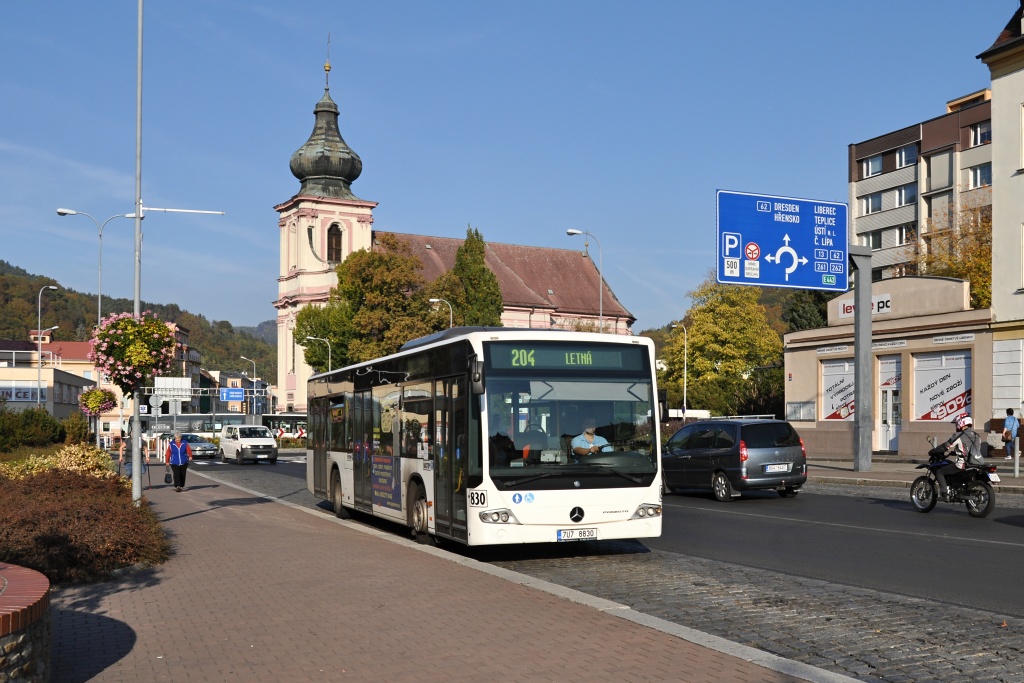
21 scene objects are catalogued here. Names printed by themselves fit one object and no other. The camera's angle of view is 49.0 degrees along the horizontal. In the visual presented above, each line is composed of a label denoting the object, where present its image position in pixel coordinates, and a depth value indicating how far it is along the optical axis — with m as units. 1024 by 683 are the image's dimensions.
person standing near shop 30.05
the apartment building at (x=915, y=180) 74.94
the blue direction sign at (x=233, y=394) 91.67
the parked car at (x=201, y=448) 57.12
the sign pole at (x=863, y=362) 31.44
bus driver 13.05
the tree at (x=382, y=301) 74.12
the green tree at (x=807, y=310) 74.50
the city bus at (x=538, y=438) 12.82
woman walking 27.70
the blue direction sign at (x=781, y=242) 30.92
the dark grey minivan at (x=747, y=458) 22.45
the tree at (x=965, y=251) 52.62
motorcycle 18.16
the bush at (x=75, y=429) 41.72
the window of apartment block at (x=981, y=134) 74.06
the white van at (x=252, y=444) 50.69
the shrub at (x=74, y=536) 10.98
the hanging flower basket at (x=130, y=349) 19.83
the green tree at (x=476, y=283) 77.69
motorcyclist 18.44
